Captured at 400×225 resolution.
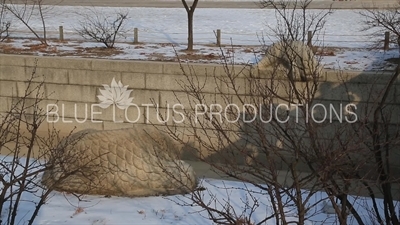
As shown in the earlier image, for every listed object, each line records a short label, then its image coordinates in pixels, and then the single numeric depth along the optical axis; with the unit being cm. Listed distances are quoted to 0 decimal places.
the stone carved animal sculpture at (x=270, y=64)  1076
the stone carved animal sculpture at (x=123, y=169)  858
